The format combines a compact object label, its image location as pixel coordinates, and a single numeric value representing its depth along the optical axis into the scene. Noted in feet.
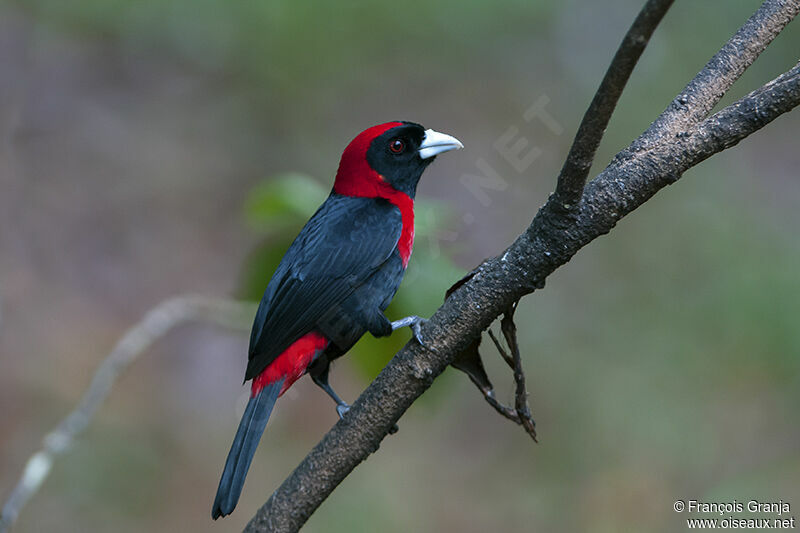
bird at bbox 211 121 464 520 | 18.61
